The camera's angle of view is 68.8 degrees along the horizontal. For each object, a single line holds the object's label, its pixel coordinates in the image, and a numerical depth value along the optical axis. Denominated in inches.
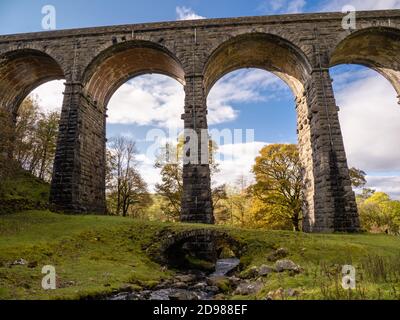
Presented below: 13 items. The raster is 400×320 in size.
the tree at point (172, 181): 1048.8
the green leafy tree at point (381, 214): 1402.6
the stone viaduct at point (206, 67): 636.7
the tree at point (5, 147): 514.9
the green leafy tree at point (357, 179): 1182.3
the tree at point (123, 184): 1189.1
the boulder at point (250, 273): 344.1
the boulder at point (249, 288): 271.3
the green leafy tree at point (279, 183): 1005.8
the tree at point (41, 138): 982.2
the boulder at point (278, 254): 388.3
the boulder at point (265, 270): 324.5
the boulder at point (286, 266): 310.7
